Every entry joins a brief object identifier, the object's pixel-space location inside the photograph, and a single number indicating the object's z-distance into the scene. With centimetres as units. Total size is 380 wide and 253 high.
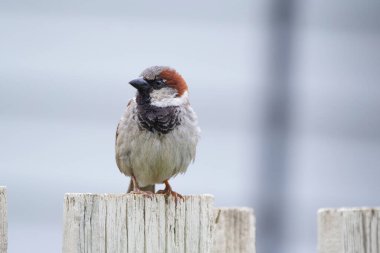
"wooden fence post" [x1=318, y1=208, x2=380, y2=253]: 483
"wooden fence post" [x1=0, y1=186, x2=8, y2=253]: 471
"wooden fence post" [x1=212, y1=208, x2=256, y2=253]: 575
